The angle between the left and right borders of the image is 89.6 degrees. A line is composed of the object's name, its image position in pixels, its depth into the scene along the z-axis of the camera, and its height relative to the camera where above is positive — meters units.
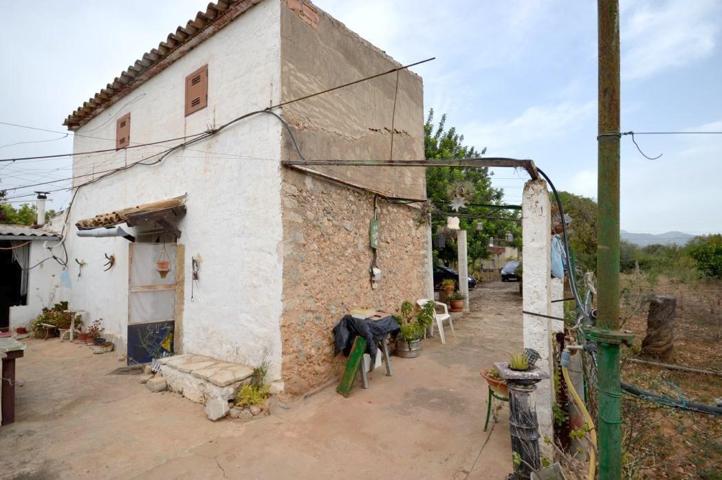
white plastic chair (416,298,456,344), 8.05 -1.60
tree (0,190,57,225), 19.06 +1.65
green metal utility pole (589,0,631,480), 1.99 -0.03
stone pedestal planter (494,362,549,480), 3.01 -1.46
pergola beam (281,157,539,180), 3.42 +0.84
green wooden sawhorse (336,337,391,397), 5.21 -1.76
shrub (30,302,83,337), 9.22 -1.94
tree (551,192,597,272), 16.39 +1.04
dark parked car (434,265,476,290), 15.66 -1.18
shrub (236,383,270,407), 4.67 -1.95
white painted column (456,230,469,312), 12.19 -0.61
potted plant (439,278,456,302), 12.26 -1.43
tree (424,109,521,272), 11.91 +1.98
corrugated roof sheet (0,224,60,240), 9.79 +0.29
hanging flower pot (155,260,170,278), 6.54 -0.40
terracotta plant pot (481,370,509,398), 3.78 -1.45
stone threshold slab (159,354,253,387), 4.75 -1.76
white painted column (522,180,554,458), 3.51 -0.35
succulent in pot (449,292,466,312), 11.59 -1.79
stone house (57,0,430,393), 5.15 +0.90
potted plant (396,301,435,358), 7.00 -1.60
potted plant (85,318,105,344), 8.41 -2.03
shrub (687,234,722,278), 11.33 -0.15
